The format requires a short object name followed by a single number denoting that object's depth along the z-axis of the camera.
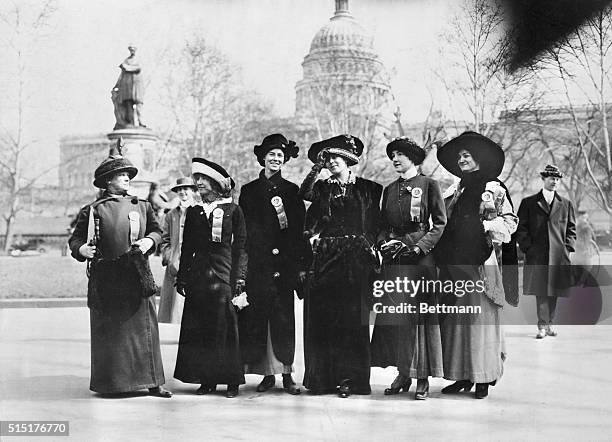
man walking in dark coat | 7.58
